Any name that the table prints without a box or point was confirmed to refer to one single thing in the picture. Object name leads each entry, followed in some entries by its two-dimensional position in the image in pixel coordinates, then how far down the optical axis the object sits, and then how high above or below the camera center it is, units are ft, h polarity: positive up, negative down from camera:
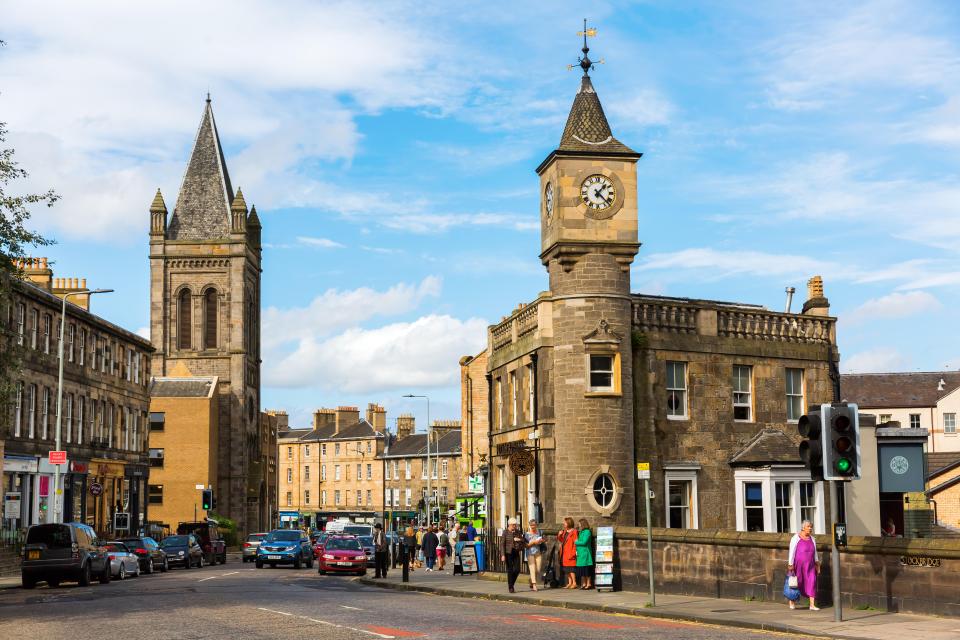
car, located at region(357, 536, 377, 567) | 160.25 -9.09
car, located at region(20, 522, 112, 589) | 107.76 -6.68
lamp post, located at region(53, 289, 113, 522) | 133.69 -1.91
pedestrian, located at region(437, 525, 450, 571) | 151.12 -8.89
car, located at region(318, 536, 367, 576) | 134.82 -8.91
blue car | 160.97 -9.40
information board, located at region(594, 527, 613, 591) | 88.43 -6.17
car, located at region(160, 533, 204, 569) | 166.20 -9.77
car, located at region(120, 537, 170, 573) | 144.25 -8.51
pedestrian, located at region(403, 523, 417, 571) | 116.90 -6.41
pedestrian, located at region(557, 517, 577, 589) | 92.84 -5.69
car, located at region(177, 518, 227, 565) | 187.73 -9.84
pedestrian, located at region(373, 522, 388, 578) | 121.90 -7.42
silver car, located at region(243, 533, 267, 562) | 192.61 -10.84
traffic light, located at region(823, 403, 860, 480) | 57.93 +1.43
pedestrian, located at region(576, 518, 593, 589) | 91.71 -5.47
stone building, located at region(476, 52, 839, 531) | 106.42 +8.58
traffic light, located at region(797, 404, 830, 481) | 58.75 +1.67
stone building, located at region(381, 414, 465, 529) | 363.97 +2.18
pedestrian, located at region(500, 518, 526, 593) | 91.50 -5.52
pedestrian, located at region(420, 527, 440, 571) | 143.02 -8.25
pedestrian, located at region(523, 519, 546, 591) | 93.04 -5.51
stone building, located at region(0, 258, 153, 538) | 163.43 +10.30
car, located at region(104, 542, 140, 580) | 127.34 -8.63
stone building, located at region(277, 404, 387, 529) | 402.11 +3.25
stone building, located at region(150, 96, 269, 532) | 321.89 +46.49
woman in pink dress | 66.85 -4.83
